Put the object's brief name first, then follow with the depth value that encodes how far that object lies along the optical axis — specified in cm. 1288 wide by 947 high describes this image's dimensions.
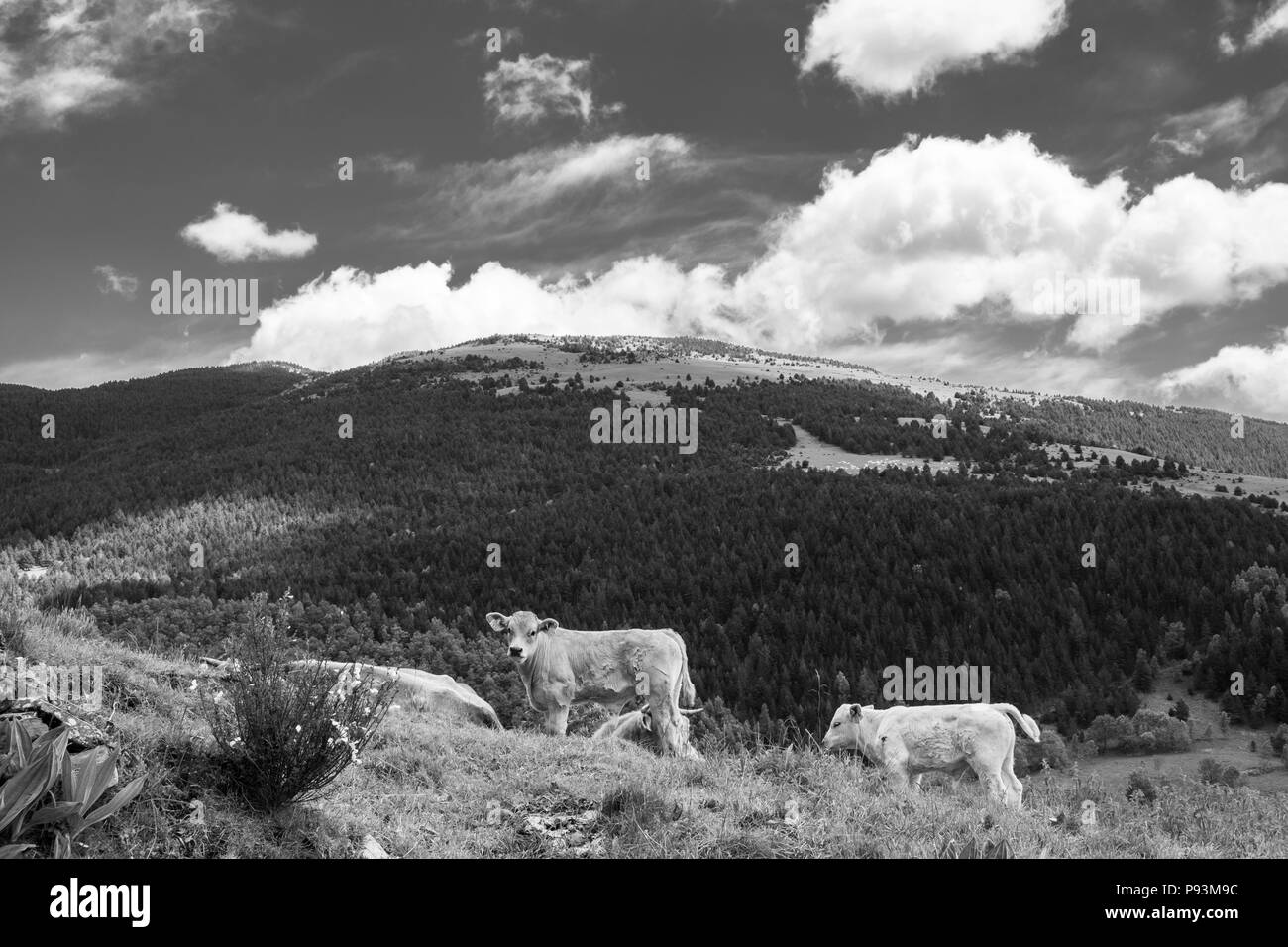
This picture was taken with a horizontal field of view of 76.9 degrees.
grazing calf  1145
